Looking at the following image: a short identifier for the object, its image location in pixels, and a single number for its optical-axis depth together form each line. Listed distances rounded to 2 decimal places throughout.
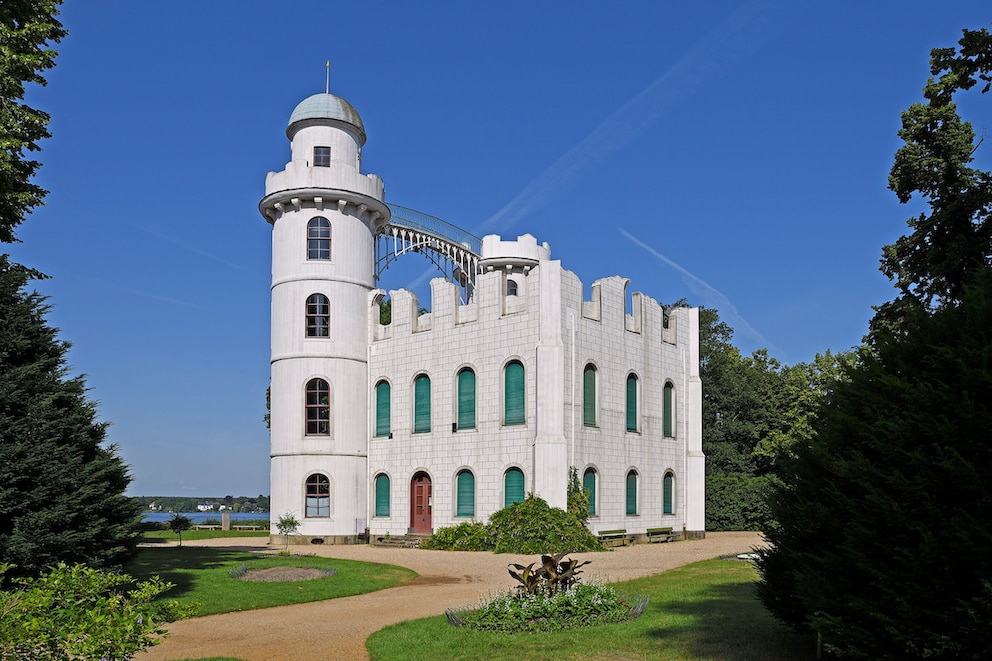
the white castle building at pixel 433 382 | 31.55
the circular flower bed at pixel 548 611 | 11.95
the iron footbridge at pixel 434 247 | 40.34
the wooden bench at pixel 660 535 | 34.22
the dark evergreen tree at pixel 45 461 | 12.76
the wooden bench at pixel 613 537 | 31.32
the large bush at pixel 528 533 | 27.67
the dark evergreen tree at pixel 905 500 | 7.06
